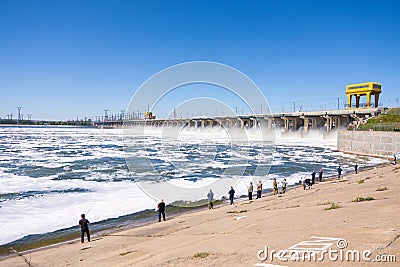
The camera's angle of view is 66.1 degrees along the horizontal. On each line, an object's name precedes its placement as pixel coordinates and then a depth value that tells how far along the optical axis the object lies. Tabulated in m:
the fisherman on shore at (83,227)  11.48
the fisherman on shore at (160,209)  14.38
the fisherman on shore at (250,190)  17.92
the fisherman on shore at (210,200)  16.52
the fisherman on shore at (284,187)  19.31
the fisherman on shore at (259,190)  18.45
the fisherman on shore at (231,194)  17.25
